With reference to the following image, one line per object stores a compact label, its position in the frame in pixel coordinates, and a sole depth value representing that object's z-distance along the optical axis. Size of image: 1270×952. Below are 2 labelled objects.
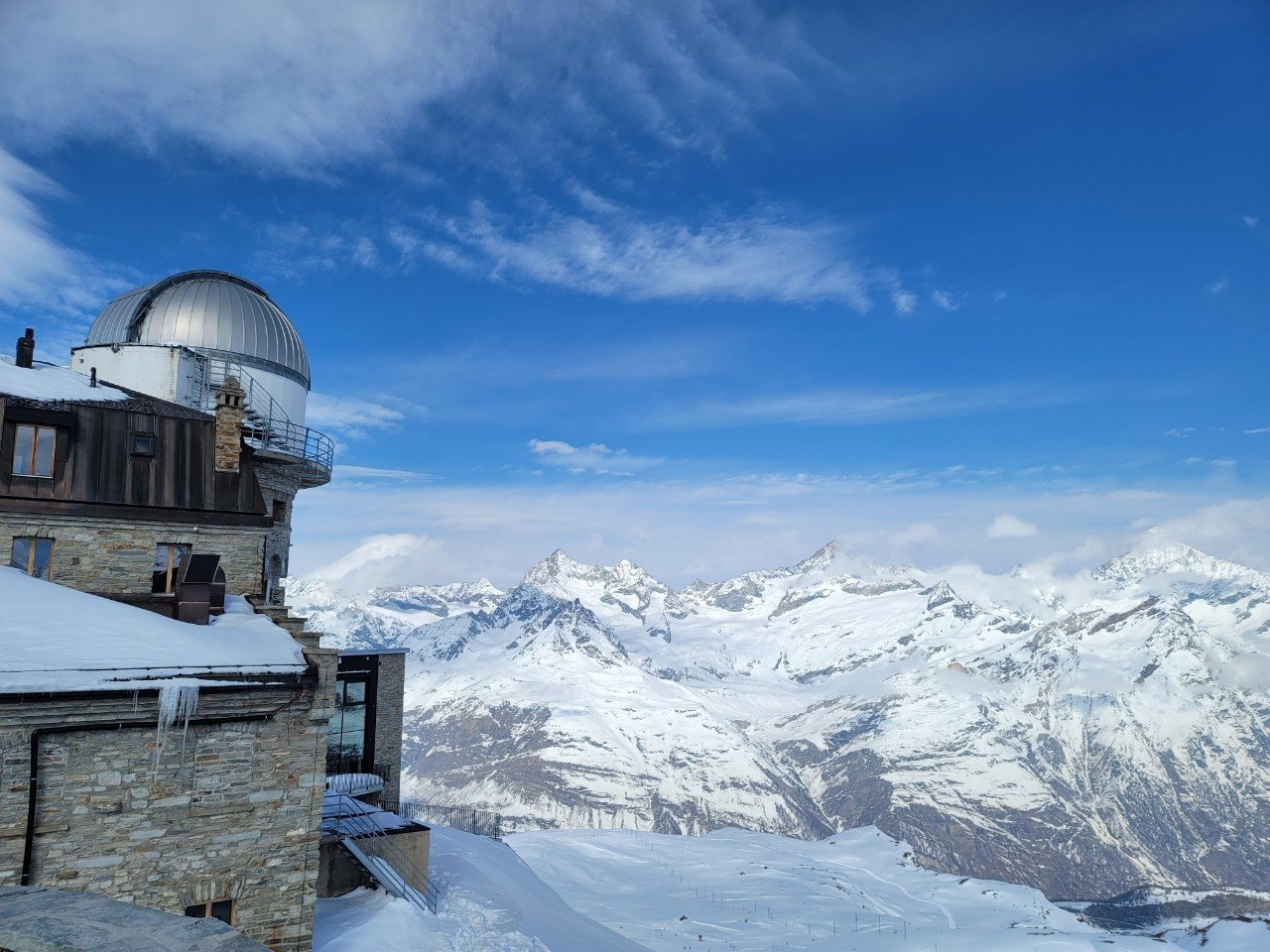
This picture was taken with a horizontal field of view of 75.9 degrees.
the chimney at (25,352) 24.89
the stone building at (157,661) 15.41
